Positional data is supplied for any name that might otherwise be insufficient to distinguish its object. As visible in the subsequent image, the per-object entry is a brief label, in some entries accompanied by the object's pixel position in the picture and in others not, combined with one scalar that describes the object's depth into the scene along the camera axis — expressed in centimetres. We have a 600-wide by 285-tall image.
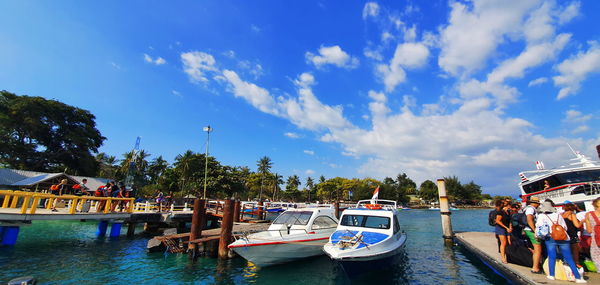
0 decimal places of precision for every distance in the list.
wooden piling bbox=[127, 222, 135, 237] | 2058
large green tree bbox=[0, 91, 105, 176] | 4059
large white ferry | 1544
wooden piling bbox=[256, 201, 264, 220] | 2463
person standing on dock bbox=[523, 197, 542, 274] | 760
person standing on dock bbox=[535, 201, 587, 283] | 663
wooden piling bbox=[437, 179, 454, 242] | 1748
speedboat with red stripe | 1105
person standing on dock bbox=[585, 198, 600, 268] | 656
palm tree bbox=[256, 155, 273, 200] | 8118
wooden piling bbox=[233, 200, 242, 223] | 2117
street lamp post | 3173
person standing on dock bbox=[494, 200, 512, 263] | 902
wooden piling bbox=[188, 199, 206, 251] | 1438
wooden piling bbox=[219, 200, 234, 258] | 1345
